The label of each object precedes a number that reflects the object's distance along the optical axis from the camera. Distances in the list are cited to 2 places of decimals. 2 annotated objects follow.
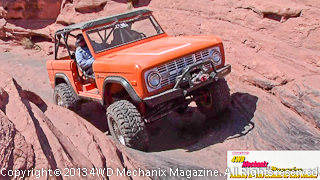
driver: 6.32
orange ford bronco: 5.02
